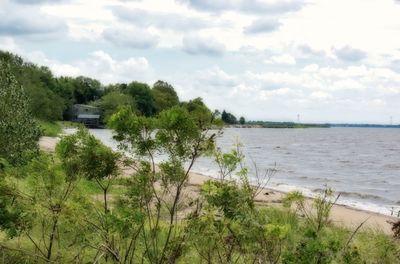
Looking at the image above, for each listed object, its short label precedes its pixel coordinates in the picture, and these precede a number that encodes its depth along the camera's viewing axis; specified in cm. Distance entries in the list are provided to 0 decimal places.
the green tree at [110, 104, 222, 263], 523
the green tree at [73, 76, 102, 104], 13762
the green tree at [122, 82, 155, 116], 11875
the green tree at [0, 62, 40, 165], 1277
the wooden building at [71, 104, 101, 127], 11725
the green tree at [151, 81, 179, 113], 12586
